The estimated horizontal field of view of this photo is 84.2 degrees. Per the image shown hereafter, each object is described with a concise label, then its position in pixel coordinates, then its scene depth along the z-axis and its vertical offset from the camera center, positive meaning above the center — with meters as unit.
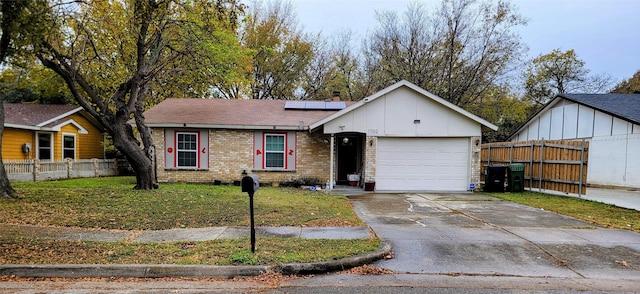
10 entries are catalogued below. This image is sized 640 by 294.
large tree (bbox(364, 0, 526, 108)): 24.34 +5.71
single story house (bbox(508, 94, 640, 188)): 15.84 +0.37
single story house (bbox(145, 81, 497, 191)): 14.34 -0.44
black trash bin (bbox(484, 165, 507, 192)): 14.54 -1.72
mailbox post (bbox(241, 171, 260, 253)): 5.21 -0.79
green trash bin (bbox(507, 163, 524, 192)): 14.42 -1.69
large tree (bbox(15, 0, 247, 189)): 10.34 +3.03
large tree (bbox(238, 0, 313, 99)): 29.08 +6.45
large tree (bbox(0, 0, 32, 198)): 7.91 +2.48
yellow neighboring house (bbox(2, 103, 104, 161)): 17.73 -0.30
